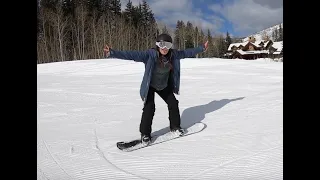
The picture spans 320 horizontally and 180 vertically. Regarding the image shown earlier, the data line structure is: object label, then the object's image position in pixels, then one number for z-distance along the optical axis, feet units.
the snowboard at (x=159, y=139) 10.16
